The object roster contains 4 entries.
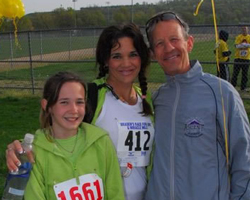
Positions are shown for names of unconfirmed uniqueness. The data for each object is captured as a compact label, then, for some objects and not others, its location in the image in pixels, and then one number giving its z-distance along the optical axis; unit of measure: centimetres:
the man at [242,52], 919
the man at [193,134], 178
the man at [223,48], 866
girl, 188
